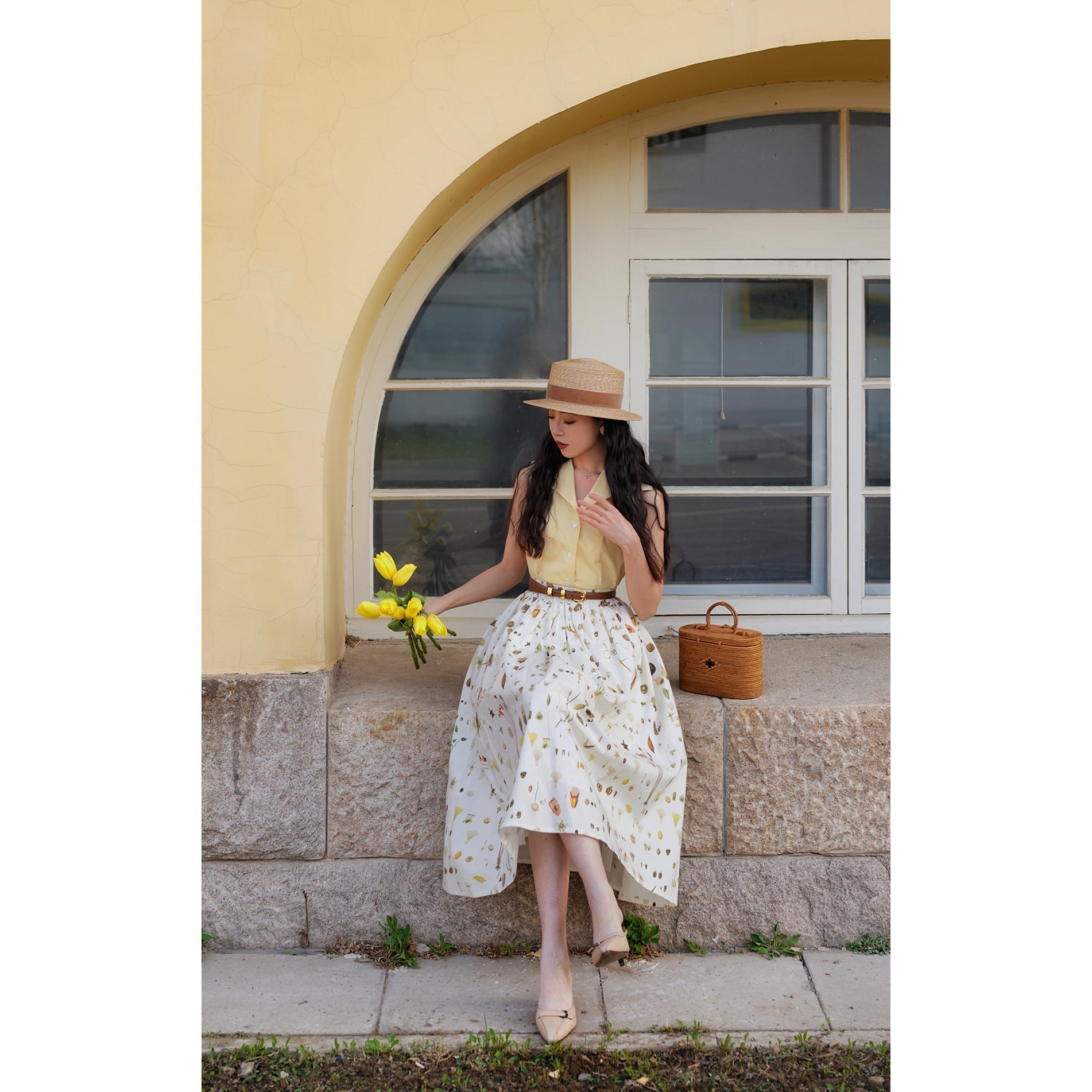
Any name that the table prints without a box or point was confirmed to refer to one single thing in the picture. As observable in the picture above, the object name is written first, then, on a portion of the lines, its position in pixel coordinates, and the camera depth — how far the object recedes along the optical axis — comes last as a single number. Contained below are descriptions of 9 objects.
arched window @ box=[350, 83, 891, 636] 3.56
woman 2.56
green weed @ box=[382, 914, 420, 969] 2.92
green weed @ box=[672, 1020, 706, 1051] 2.49
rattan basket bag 3.02
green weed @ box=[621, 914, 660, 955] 2.99
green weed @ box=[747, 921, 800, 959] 3.00
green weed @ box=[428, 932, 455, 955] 2.99
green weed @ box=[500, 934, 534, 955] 3.00
